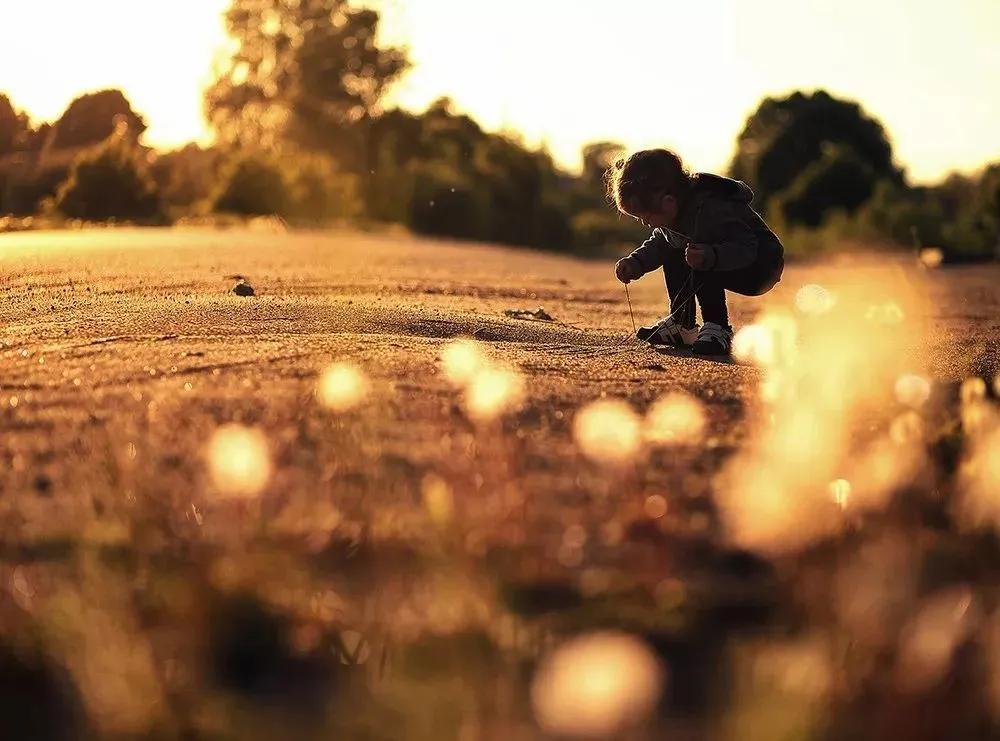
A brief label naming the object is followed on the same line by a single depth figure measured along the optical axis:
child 4.60
